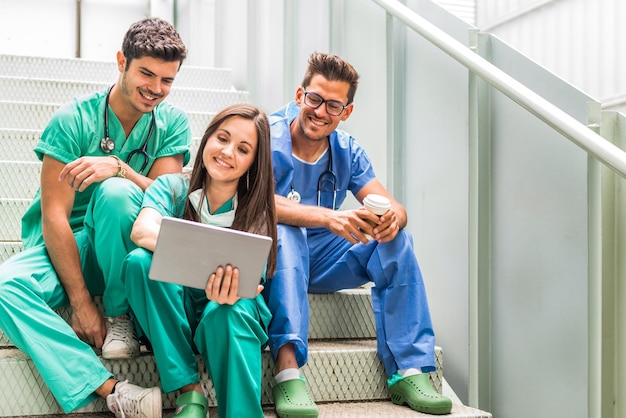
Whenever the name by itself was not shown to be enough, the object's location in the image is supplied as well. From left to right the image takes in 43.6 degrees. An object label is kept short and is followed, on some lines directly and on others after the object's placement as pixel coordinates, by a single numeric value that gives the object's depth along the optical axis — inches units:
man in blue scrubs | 65.4
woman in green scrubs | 58.6
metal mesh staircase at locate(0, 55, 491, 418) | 61.0
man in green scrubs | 59.4
